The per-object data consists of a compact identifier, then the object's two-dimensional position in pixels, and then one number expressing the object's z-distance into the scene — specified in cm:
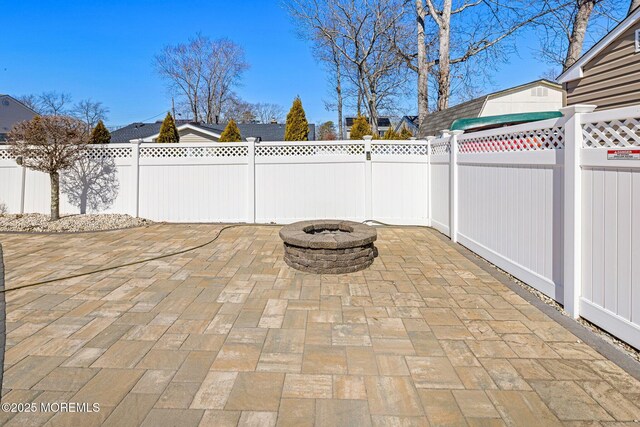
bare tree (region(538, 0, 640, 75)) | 898
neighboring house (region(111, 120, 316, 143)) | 1642
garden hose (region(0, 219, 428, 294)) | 376
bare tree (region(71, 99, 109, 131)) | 3903
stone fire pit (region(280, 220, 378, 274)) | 419
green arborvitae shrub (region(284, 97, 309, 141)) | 1017
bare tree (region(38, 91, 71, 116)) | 3778
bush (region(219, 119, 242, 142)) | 1117
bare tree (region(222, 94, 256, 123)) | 3056
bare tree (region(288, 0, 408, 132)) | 1620
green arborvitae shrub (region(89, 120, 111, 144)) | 943
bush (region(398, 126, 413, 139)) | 1538
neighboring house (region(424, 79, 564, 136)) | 987
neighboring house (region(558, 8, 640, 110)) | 458
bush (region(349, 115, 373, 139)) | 1175
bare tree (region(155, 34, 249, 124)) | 2842
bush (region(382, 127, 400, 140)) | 1464
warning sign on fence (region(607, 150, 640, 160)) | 232
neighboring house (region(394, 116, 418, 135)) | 2276
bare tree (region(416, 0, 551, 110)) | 1115
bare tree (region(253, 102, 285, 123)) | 4056
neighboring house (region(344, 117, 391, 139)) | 3429
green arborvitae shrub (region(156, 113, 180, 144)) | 1085
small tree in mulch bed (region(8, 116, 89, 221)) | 662
